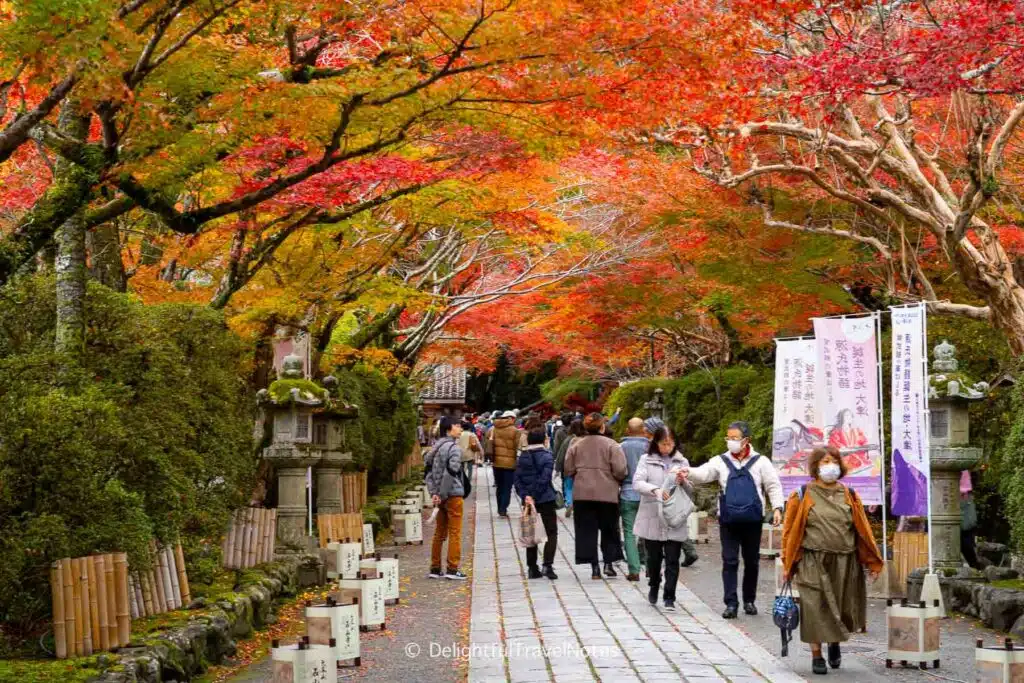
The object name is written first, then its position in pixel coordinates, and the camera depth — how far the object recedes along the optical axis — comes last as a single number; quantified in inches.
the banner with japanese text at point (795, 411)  581.0
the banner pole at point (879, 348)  528.4
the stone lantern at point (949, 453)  500.1
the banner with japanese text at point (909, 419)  473.7
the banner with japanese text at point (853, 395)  530.3
